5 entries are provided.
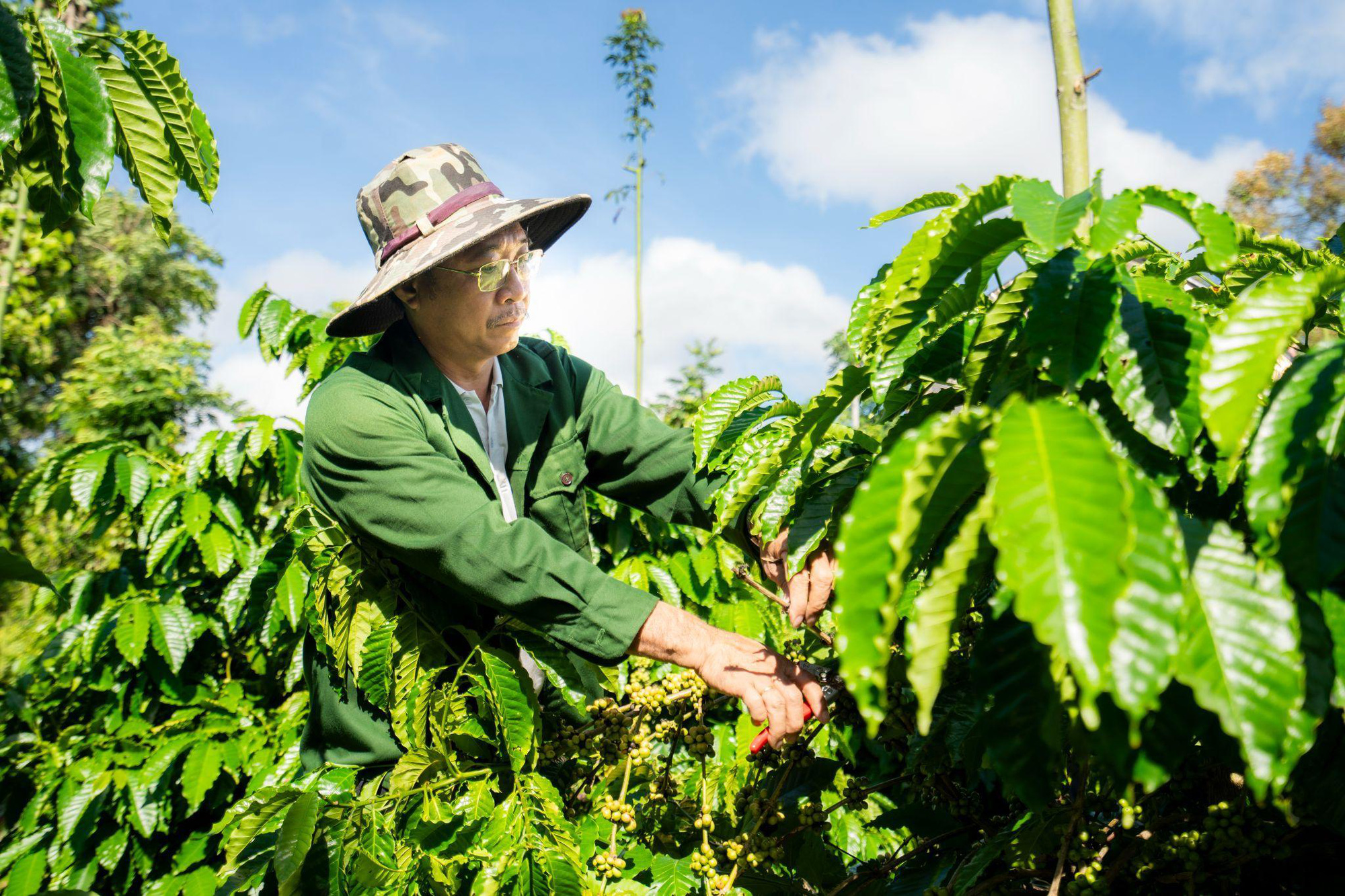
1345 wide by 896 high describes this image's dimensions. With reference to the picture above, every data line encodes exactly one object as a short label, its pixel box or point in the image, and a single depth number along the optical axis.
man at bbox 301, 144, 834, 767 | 1.62
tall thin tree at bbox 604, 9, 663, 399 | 7.53
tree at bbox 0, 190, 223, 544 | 9.24
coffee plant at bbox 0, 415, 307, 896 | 2.91
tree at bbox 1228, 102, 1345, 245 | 15.35
